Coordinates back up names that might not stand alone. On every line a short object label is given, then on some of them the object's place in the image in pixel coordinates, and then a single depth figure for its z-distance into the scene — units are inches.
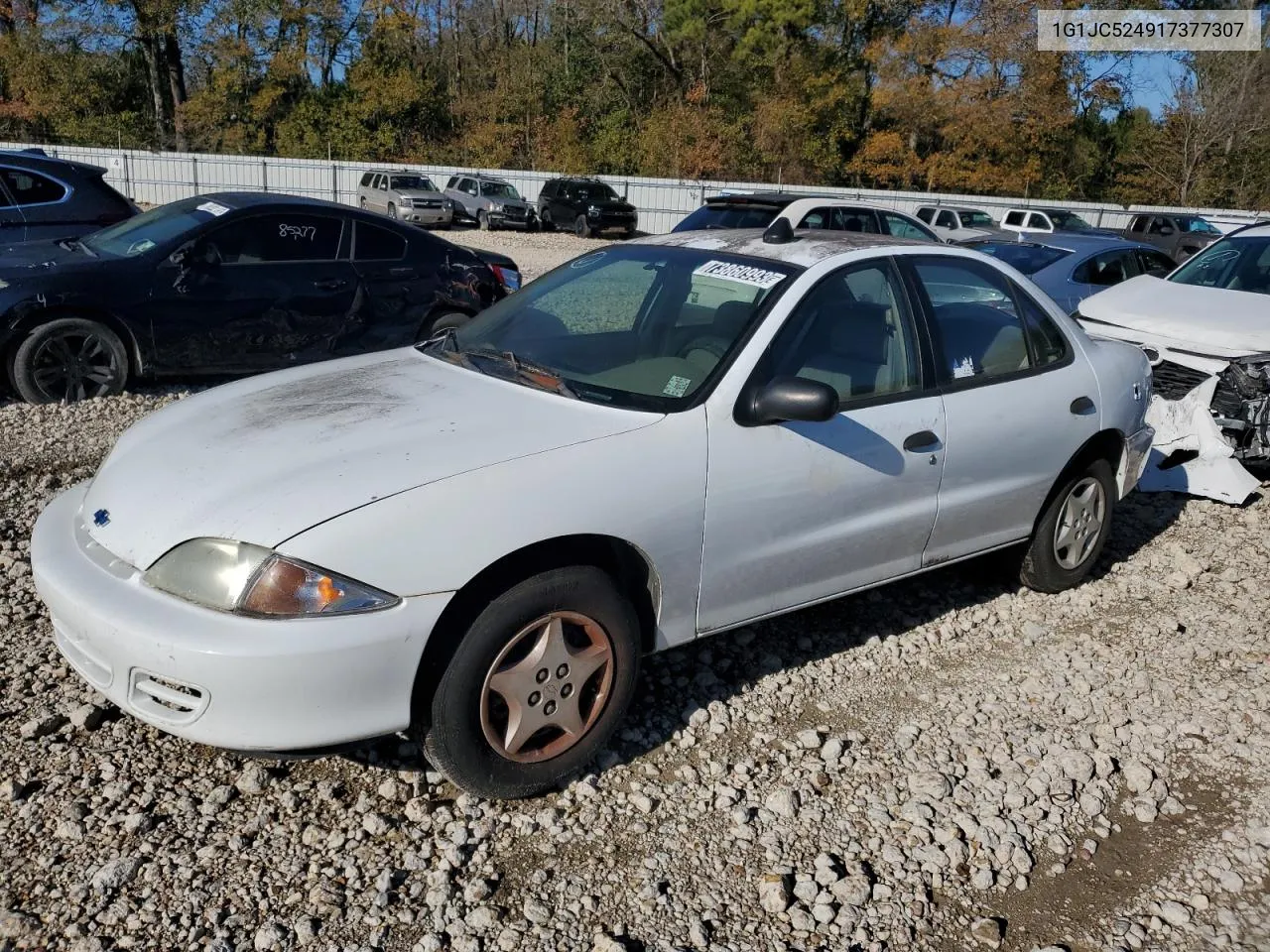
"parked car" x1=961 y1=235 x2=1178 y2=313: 424.8
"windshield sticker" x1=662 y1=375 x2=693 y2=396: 137.3
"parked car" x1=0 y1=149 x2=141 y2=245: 348.5
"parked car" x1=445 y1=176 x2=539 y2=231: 1218.6
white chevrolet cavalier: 108.8
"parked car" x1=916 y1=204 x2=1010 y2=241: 982.1
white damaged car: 263.4
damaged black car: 268.8
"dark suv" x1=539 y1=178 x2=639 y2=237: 1191.6
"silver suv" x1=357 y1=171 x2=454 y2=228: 1165.1
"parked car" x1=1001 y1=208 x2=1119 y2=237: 1056.8
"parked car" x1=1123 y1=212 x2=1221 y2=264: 1004.6
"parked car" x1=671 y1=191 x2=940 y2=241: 538.9
